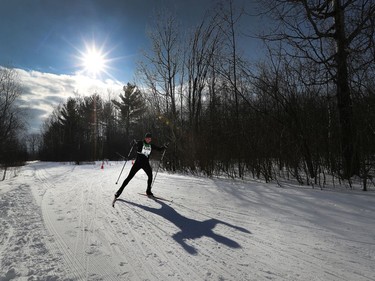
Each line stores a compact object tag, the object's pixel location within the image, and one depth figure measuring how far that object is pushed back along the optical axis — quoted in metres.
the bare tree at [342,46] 6.41
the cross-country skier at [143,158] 7.23
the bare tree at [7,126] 22.73
